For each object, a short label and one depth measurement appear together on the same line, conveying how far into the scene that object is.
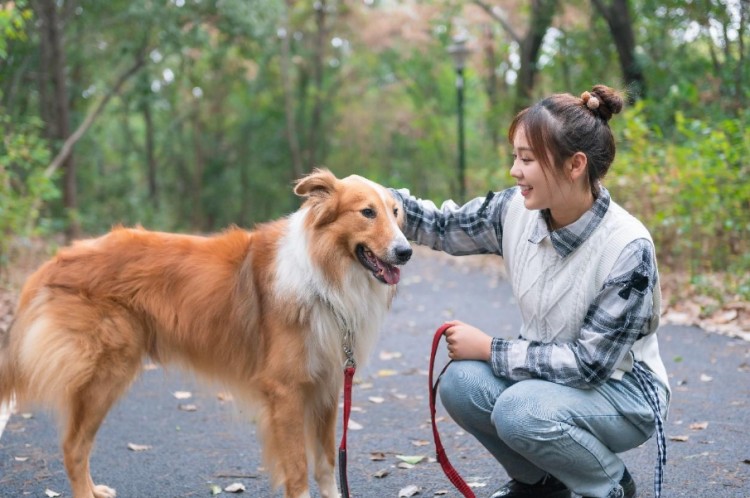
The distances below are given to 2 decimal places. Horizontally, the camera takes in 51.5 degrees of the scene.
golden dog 3.47
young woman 2.84
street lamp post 18.02
